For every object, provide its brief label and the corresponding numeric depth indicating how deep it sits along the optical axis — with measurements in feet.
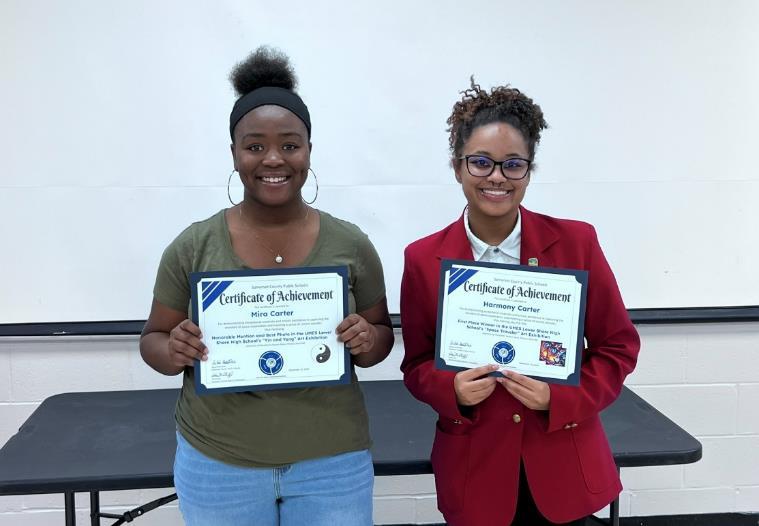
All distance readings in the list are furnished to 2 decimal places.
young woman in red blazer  4.41
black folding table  5.93
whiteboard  7.85
